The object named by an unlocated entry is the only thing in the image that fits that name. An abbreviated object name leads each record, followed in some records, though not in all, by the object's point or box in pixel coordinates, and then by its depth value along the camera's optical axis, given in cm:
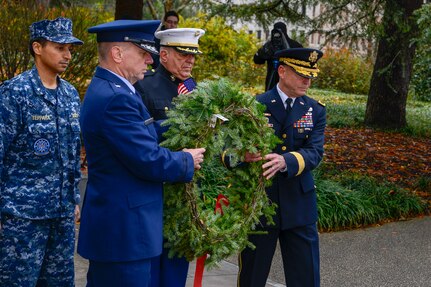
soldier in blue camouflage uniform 448
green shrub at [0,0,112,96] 1038
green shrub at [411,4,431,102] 928
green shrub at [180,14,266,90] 2358
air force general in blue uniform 376
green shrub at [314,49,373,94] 2836
